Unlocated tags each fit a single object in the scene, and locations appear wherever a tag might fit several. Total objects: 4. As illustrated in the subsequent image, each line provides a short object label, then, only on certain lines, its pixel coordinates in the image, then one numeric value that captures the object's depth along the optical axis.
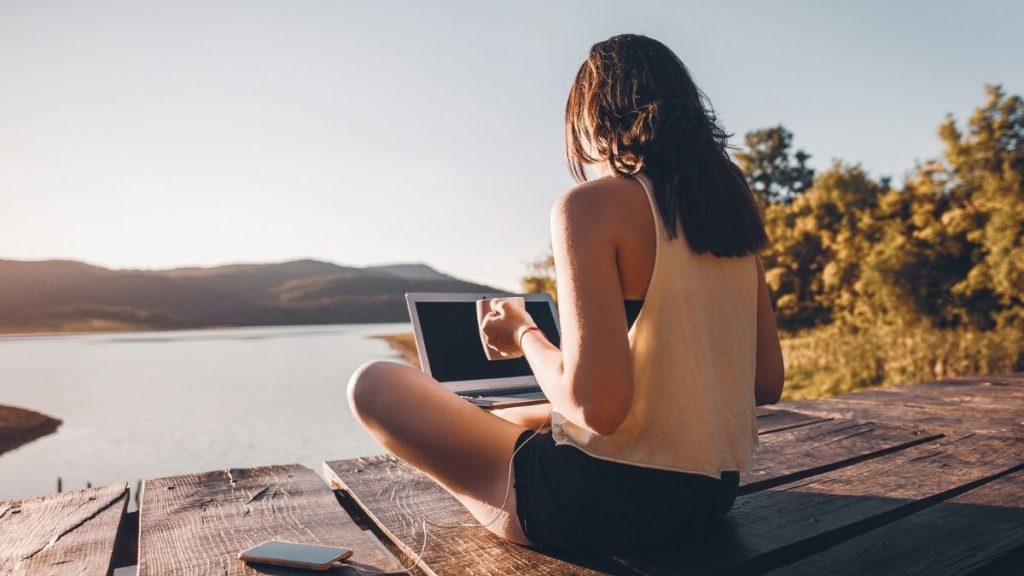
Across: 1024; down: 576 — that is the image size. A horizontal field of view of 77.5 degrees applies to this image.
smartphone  1.21
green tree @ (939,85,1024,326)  11.84
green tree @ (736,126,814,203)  33.66
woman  1.11
